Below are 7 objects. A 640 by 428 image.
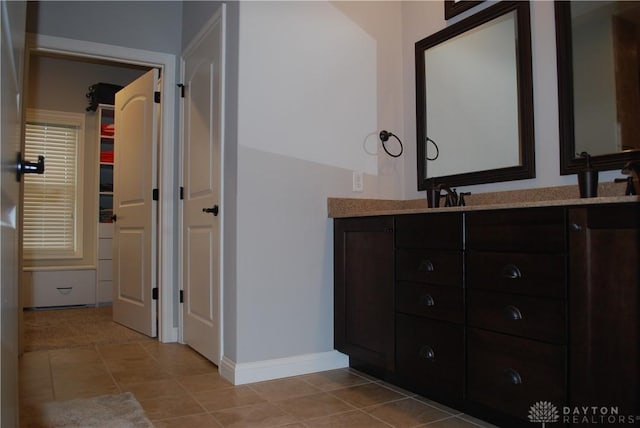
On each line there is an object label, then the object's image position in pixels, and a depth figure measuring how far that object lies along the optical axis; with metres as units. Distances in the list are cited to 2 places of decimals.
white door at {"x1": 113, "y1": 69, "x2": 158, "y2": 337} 3.51
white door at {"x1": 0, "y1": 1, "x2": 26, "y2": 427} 0.57
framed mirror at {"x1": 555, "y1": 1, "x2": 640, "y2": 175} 1.88
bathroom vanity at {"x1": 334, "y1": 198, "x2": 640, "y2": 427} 1.42
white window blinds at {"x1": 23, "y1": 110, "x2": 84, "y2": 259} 5.27
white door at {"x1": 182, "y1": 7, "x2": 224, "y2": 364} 2.73
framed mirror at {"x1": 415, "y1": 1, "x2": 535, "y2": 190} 2.31
